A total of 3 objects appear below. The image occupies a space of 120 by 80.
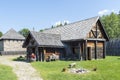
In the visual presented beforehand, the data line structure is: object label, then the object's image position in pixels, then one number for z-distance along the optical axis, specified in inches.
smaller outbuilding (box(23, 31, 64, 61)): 518.7
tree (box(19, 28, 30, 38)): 2083.6
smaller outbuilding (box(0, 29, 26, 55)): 882.1
